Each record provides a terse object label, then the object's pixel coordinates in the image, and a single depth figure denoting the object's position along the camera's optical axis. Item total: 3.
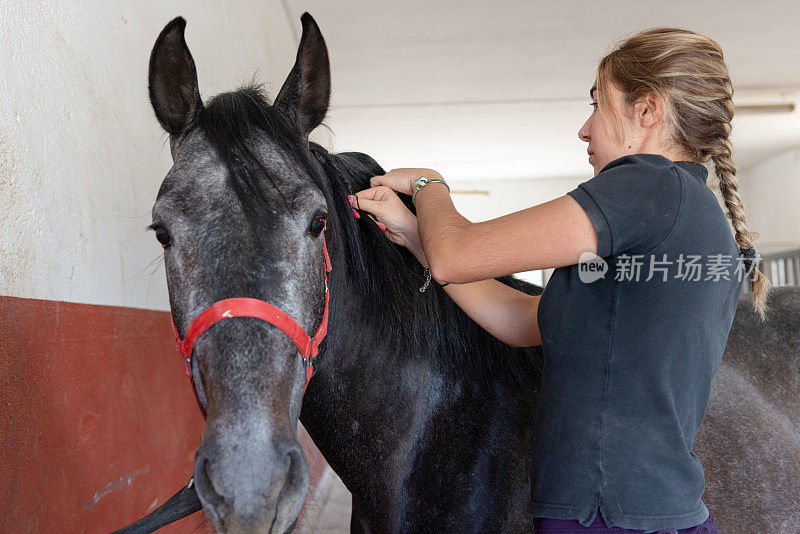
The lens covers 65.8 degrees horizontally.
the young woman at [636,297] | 0.98
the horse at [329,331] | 1.07
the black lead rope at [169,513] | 1.14
